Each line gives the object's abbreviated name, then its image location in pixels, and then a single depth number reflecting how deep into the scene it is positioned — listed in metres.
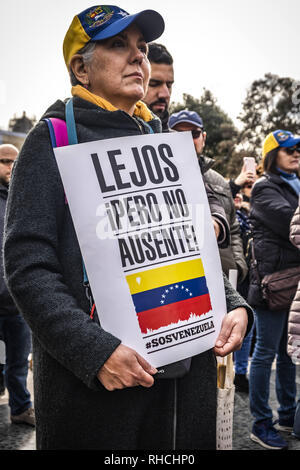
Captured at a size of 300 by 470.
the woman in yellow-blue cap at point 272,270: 3.13
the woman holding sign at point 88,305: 1.11
